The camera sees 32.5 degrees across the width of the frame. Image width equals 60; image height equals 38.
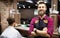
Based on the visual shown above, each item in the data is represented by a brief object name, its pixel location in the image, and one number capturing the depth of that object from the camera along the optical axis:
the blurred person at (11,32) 1.60
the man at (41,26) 1.58
